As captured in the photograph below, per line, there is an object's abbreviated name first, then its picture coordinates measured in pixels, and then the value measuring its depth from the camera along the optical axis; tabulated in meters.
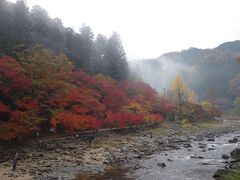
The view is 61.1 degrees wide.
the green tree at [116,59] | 40.73
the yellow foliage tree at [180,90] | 43.83
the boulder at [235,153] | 19.58
